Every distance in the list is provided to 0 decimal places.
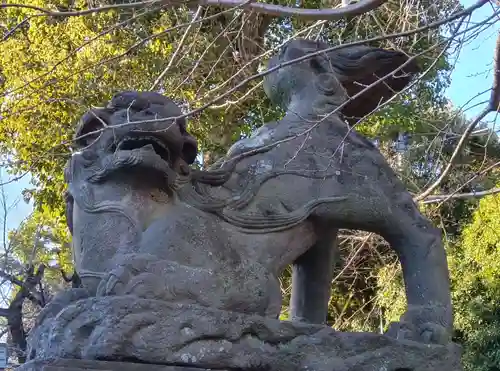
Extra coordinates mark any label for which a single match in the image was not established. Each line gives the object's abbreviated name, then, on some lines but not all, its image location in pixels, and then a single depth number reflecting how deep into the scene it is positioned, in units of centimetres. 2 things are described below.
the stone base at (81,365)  234
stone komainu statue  248
